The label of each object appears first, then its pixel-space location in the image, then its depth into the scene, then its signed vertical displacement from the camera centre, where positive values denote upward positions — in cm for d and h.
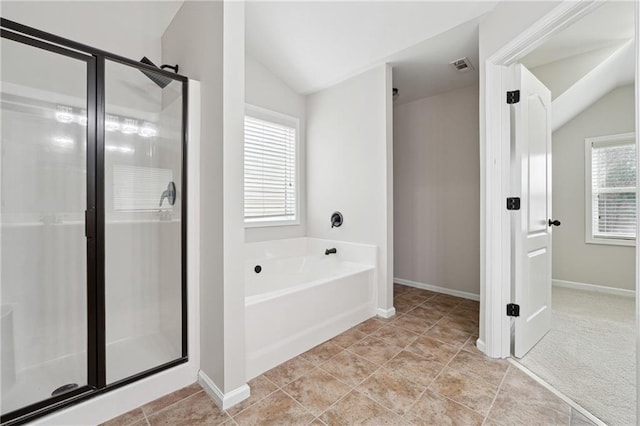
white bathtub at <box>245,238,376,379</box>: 194 -70
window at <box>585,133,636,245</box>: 350 +29
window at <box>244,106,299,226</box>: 318 +52
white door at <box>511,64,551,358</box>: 203 +0
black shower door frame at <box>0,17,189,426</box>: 152 -5
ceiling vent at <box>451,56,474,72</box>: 279 +148
